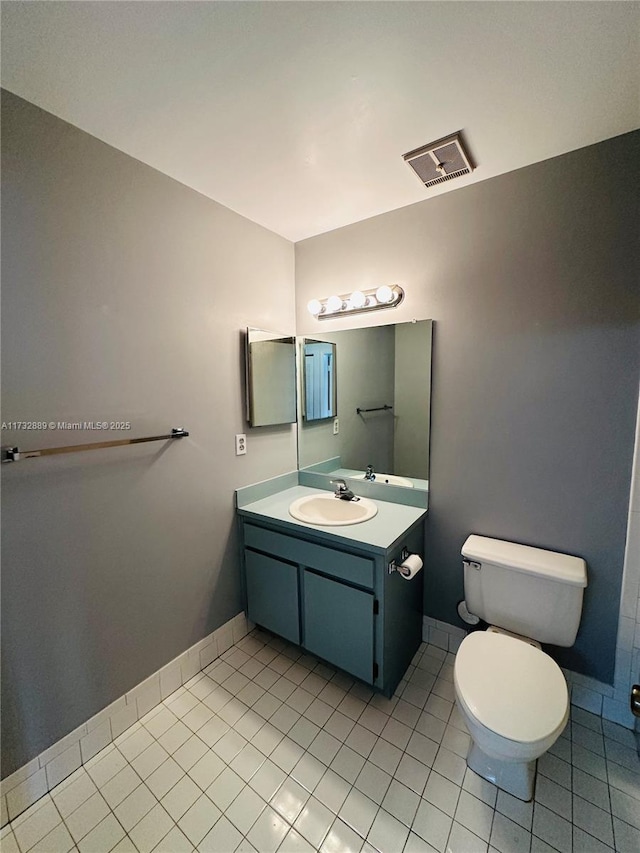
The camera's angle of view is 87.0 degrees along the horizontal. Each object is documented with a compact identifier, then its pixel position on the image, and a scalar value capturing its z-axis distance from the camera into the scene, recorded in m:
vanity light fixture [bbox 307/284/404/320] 1.83
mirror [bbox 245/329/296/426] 1.93
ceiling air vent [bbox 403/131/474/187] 1.32
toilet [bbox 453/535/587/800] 1.06
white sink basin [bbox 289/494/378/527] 1.87
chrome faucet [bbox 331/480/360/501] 1.97
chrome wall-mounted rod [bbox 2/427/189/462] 1.06
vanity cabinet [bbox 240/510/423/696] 1.48
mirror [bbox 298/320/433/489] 1.82
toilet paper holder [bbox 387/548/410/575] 1.46
